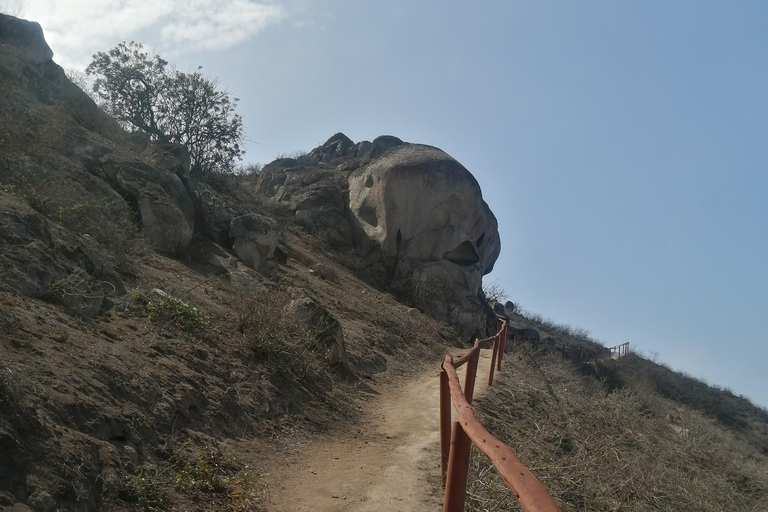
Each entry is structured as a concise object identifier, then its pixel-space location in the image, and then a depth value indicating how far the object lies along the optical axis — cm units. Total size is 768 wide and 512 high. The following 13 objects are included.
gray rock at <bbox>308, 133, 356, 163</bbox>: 3475
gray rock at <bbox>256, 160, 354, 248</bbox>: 2475
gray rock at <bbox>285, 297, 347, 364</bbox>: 1036
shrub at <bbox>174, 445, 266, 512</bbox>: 510
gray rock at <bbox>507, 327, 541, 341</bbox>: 3244
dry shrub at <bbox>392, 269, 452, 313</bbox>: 2312
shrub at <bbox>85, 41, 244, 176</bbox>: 2098
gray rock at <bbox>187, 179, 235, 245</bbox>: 1549
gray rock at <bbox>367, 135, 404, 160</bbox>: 2862
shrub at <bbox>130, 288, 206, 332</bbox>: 789
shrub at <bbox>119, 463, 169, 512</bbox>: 451
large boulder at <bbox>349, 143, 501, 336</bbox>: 2458
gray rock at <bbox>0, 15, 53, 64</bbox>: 1622
